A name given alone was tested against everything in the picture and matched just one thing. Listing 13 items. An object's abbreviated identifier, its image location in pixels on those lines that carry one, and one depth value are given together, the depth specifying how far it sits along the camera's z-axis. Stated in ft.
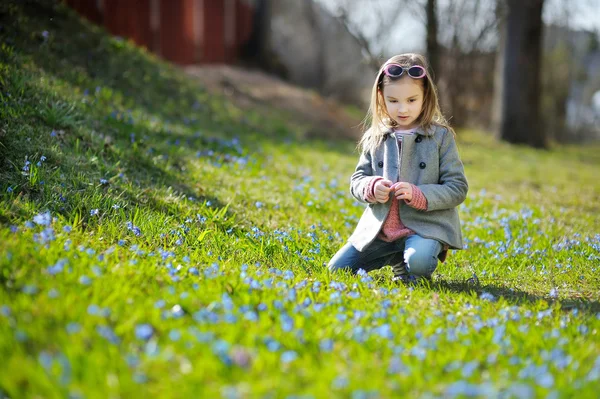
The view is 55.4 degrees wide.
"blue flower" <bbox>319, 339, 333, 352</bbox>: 7.72
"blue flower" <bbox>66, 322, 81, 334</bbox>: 7.04
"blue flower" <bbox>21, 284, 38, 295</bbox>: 7.62
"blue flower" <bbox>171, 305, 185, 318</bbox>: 8.36
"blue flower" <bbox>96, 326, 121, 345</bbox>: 7.06
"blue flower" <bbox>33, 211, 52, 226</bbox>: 10.18
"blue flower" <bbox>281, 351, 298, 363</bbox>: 6.82
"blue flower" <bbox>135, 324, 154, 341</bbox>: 7.14
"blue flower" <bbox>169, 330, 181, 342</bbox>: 7.20
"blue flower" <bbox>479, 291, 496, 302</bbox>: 10.61
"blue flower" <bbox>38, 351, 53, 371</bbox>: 6.47
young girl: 12.16
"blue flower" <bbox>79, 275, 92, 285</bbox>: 8.32
